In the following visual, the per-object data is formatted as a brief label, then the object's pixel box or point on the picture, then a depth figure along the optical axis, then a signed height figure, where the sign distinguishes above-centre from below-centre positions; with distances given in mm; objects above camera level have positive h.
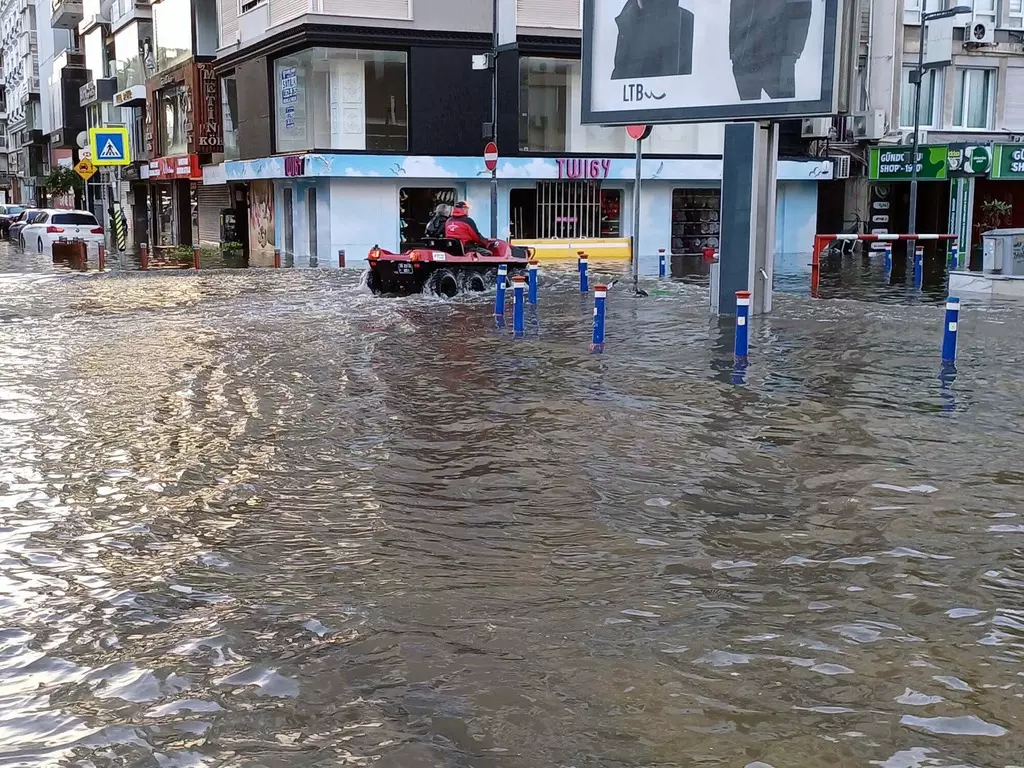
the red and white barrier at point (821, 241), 22562 -520
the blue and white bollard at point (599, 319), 14141 -1271
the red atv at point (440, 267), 20969 -928
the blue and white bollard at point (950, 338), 12906 -1343
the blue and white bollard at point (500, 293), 17281 -1145
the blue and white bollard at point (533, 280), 19547 -1069
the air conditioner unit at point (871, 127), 38375 +2900
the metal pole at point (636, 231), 21134 -277
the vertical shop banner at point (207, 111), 40906 +3562
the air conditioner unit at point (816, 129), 38125 +2792
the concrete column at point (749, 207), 18000 +133
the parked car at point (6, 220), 53706 -289
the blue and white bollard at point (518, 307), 15344 -1204
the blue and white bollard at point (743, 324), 13133 -1223
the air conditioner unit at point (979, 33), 37125 +5744
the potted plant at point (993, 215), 37938 +44
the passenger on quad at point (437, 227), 21656 -220
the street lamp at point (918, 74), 32703 +4065
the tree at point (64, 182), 64125 +1779
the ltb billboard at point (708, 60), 15938 +2239
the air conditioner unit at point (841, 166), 38375 +1614
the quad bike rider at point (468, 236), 21391 -377
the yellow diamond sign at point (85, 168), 33719 +1312
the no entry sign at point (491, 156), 25766 +1283
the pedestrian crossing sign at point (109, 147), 30719 +1756
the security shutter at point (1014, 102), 38875 +3764
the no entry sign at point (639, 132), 21469 +1521
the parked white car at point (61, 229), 37688 -484
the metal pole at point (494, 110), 27234 +2438
